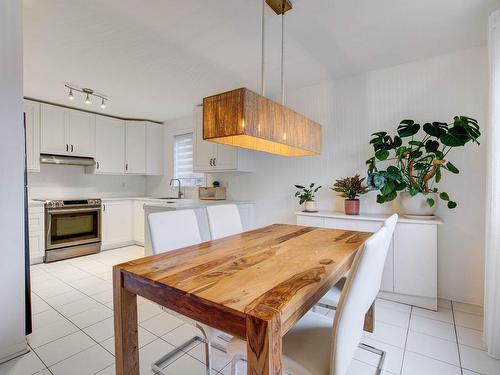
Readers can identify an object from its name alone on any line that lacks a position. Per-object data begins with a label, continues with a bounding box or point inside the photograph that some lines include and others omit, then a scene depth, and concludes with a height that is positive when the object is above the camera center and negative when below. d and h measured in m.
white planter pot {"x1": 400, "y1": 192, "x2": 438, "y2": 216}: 2.41 -0.19
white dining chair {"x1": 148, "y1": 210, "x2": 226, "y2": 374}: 1.68 -0.36
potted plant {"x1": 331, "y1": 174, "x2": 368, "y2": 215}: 2.76 -0.06
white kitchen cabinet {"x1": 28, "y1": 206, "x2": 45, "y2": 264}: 3.54 -0.70
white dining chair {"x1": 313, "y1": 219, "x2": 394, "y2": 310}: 1.68 -0.74
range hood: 3.78 +0.36
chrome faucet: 4.73 -0.16
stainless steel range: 3.70 -0.68
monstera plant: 2.32 +0.14
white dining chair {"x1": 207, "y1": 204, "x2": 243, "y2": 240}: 2.16 -0.33
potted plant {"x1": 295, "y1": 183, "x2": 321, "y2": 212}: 3.06 -0.15
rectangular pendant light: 1.36 +0.37
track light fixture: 3.20 +1.20
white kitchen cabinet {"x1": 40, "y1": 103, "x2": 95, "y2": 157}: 3.79 +0.80
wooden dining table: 0.83 -0.42
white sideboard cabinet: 2.32 -0.72
